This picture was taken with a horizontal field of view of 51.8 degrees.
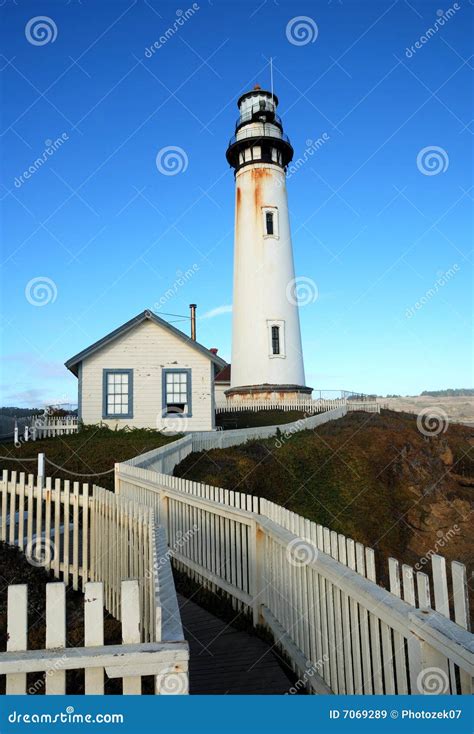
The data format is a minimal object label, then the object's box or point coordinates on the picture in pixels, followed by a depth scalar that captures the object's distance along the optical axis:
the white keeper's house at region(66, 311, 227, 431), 19.56
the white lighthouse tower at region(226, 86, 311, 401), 30.33
